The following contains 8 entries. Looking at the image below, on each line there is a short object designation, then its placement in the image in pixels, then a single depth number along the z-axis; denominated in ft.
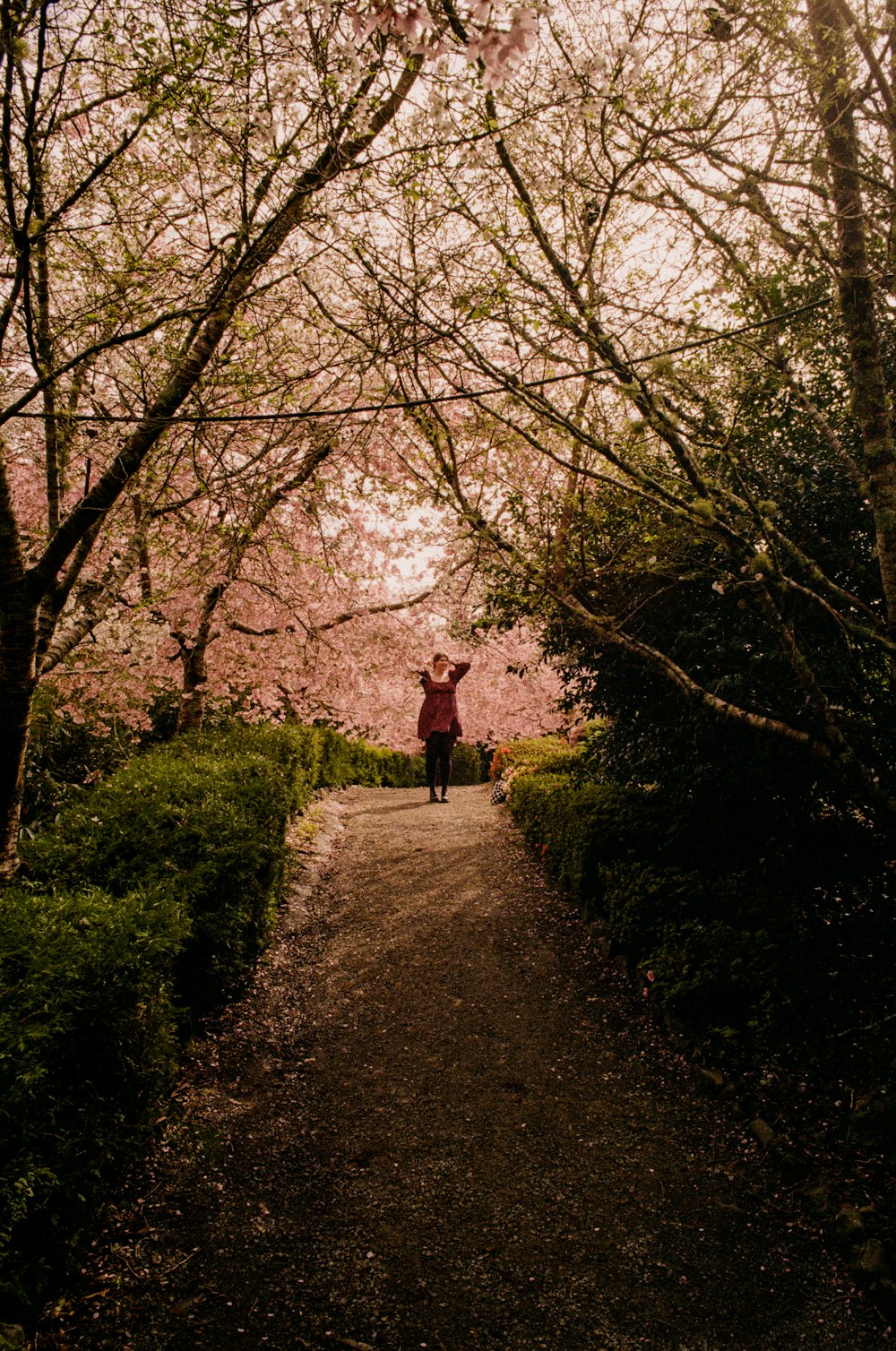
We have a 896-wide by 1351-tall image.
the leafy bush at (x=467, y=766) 84.64
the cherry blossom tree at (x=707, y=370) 11.05
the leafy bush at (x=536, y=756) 27.84
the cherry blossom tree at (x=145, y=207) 9.45
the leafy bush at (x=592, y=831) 16.99
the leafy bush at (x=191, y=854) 11.59
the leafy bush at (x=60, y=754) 20.18
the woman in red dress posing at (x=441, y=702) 32.76
